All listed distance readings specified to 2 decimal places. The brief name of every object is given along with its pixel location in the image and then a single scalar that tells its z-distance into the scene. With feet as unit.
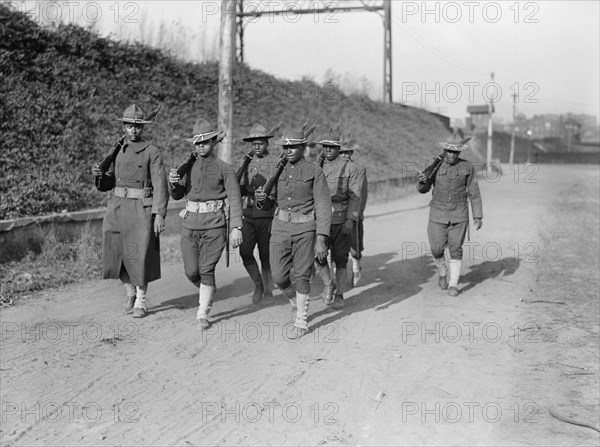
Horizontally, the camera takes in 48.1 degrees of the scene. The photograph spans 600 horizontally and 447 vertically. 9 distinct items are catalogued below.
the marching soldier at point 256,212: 27.37
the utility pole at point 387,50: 104.06
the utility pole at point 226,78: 39.99
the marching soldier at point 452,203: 31.42
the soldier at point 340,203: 29.43
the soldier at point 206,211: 24.31
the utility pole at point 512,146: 230.60
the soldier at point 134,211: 25.26
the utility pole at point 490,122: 176.77
